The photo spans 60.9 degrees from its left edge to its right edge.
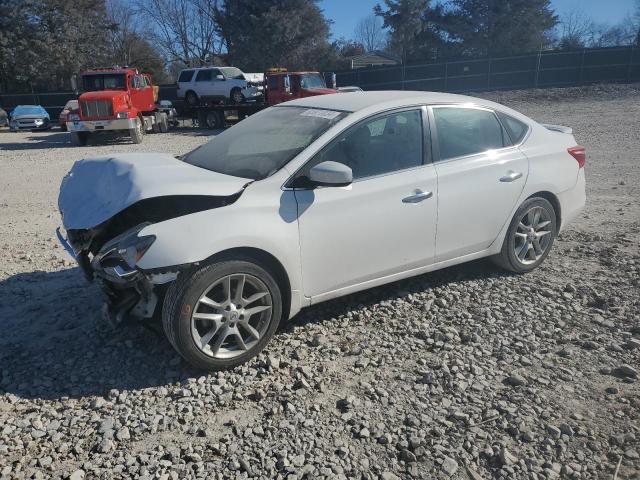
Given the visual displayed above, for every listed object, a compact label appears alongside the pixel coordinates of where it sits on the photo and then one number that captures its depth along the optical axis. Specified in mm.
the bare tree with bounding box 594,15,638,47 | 50719
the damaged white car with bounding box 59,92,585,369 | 3398
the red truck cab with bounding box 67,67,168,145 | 18734
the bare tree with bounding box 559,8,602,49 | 45294
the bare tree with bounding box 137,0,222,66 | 53688
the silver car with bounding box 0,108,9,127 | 28666
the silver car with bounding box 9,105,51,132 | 27000
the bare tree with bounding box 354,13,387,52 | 75038
